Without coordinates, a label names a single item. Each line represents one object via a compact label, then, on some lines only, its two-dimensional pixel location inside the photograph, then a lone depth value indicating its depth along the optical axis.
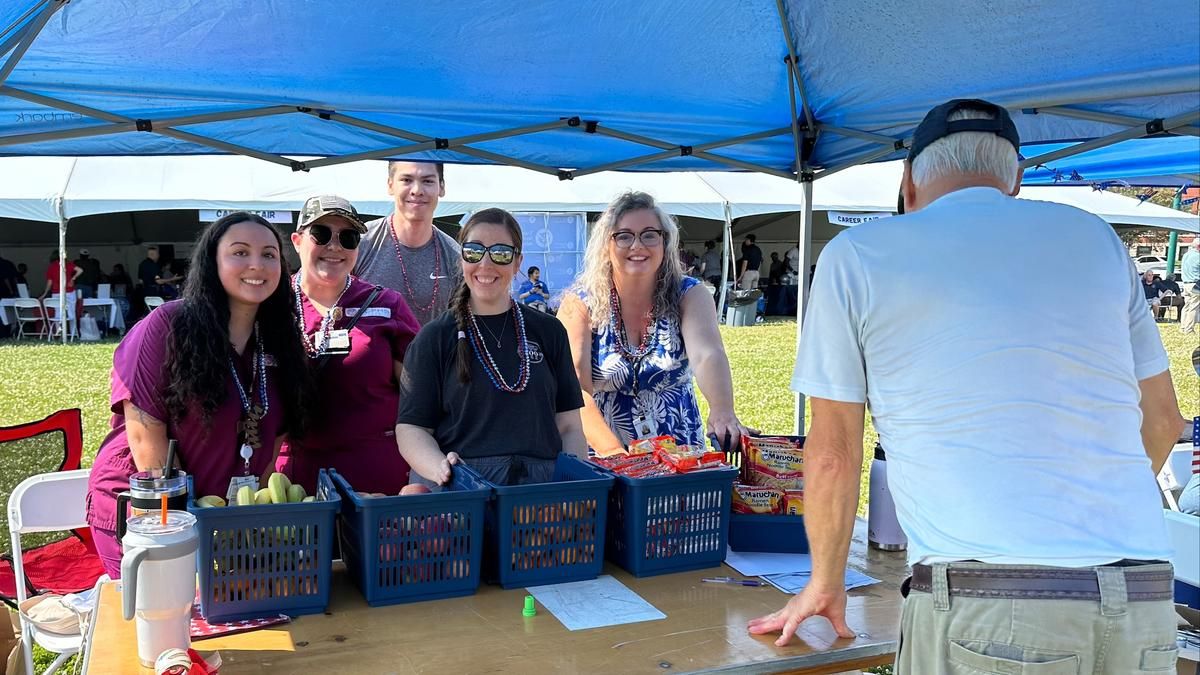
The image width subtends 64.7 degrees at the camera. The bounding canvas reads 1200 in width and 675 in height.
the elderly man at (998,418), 1.45
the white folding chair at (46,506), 2.91
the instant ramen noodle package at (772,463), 2.38
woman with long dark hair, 2.43
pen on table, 2.15
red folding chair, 3.09
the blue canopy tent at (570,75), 2.54
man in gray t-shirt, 3.81
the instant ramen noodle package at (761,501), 2.36
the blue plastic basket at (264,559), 1.87
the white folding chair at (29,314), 14.37
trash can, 16.78
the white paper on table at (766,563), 2.23
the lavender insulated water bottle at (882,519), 2.38
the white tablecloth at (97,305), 14.29
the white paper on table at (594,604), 1.92
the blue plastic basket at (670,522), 2.17
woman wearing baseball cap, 3.02
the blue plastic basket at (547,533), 2.07
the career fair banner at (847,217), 15.70
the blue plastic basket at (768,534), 2.35
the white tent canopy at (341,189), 12.80
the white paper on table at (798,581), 2.12
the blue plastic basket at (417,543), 1.96
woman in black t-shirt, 2.43
